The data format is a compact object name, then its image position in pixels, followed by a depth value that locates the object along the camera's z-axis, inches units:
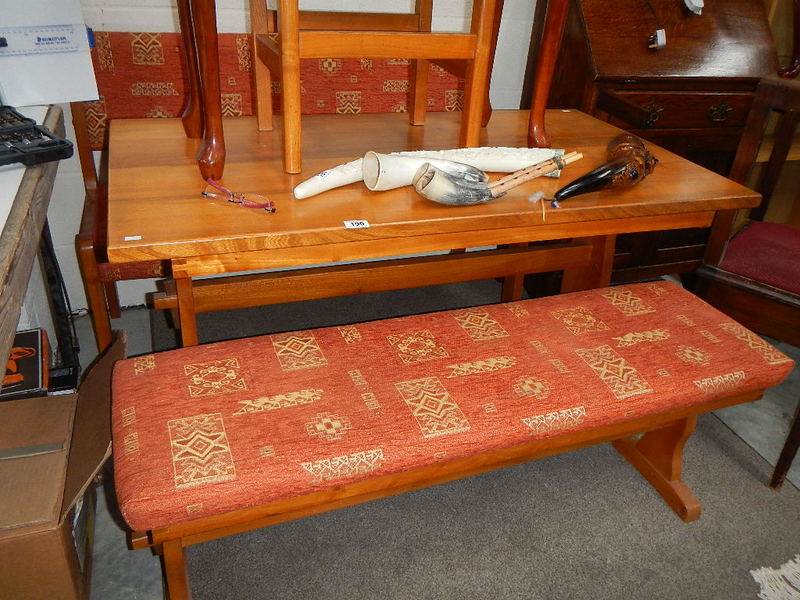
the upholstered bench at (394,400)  37.0
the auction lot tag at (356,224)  41.8
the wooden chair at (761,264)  59.1
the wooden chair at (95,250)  60.7
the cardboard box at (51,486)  41.1
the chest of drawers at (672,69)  74.5
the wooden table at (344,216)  40.6
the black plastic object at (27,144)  41.9
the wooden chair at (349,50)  43.4
